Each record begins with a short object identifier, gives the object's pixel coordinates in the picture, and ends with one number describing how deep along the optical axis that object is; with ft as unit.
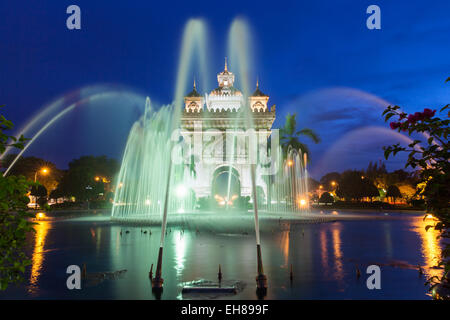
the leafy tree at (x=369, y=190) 242.04
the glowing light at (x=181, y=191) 196.11
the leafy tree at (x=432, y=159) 19.68
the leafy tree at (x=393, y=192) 224.74
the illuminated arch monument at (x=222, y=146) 207.51
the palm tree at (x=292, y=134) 203.21
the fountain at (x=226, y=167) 191.11
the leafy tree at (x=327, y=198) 256.73
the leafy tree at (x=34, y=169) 251.80
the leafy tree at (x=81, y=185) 229.25
